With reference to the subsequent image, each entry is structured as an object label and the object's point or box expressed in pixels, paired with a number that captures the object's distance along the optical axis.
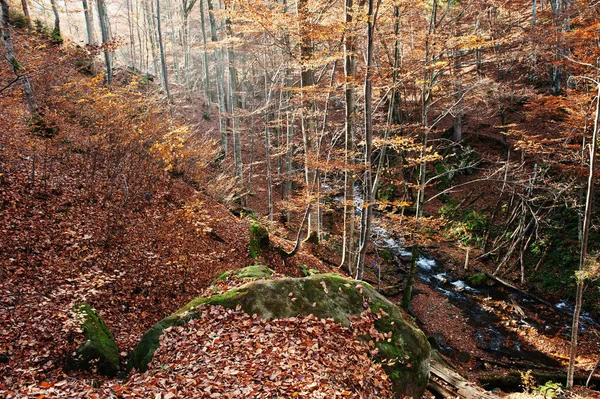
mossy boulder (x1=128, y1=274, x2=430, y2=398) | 5.96
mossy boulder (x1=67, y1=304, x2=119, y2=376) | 5.28
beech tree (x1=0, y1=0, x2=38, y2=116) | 8.22
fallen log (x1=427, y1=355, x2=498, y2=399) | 7.21
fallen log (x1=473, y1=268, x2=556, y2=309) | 13.70
